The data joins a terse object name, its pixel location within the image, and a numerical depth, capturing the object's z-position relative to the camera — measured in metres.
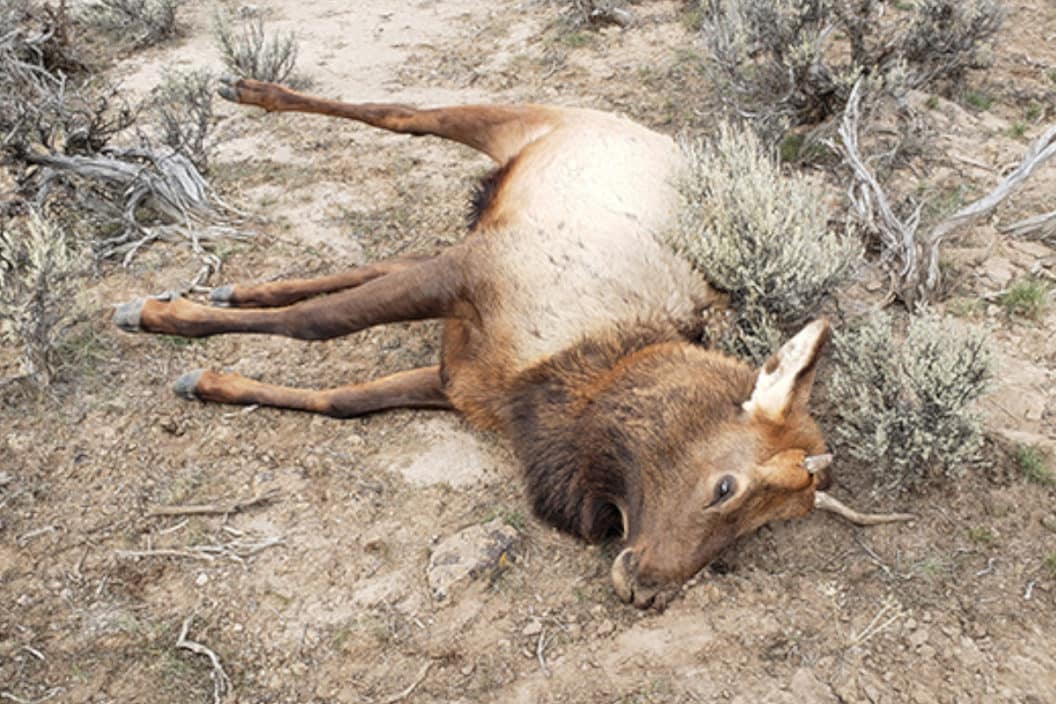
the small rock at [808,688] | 2.95
